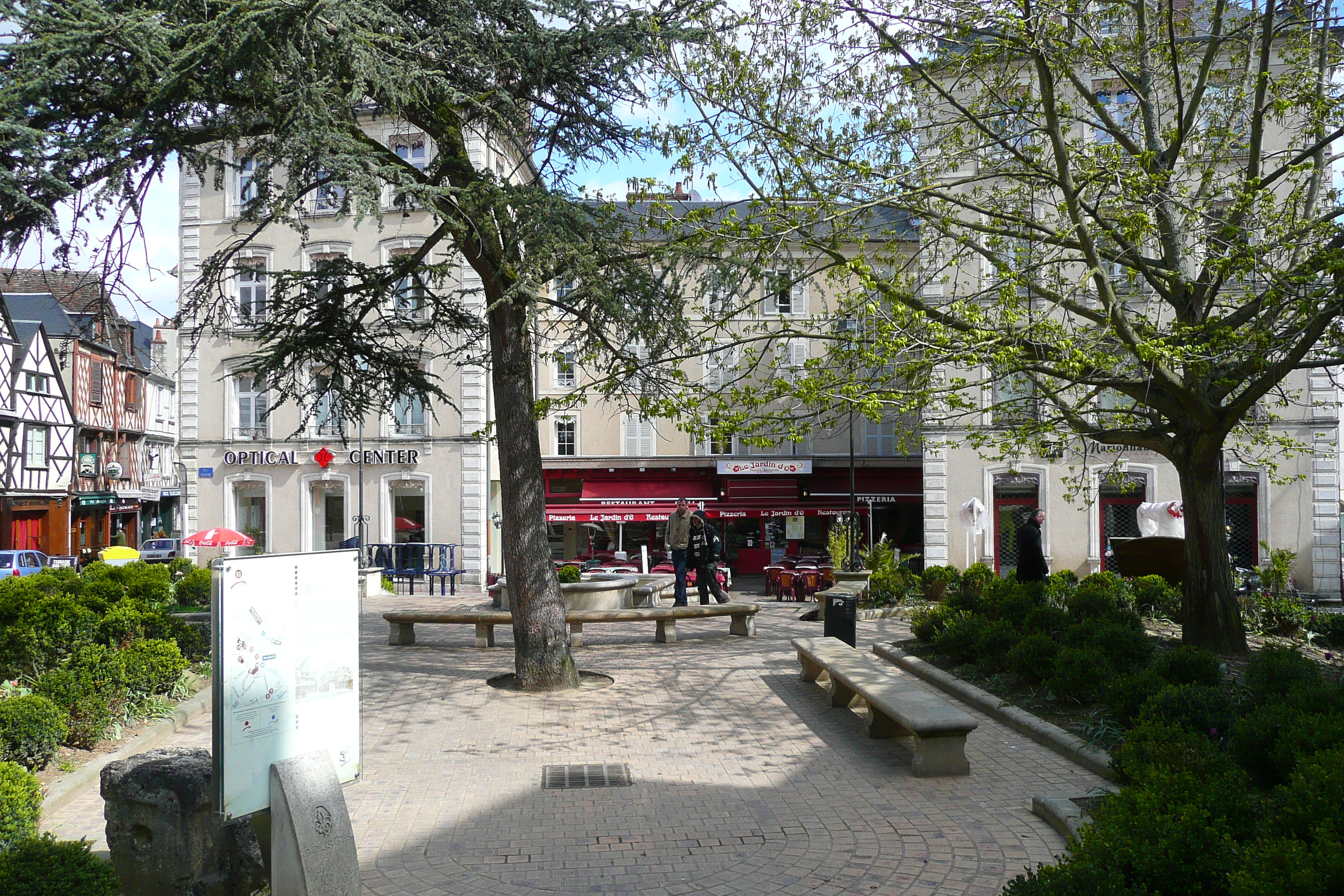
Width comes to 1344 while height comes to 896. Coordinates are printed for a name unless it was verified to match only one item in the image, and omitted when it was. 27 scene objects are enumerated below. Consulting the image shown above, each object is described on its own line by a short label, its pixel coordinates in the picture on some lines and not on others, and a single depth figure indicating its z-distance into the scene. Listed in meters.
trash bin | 11.56
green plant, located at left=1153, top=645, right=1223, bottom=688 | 7.57
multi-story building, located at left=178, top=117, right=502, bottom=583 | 28.91
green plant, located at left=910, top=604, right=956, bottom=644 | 11.19
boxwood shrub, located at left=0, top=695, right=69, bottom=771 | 6.54
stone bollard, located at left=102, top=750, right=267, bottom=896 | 4.65
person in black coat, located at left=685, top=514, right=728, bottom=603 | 15.05
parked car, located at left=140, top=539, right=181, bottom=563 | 36.00
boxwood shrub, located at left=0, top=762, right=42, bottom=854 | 4.43
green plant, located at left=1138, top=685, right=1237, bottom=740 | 6.31
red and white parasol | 24.41
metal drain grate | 6.71
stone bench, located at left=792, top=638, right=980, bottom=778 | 6.70
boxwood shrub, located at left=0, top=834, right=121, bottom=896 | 3.85
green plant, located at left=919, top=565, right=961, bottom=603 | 16.50
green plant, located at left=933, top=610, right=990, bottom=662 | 10.29
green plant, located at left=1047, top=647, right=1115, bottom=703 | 8.00
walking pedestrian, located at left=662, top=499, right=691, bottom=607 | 15.20
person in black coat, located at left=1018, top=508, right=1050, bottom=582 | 14.02
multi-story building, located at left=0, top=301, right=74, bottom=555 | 34.44
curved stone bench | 12.25
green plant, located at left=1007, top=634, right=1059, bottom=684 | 8.78
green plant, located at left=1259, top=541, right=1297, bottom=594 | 14.88
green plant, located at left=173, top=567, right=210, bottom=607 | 15.17
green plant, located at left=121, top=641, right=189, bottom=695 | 8.56
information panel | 4.32
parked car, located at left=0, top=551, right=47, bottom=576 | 26.62
